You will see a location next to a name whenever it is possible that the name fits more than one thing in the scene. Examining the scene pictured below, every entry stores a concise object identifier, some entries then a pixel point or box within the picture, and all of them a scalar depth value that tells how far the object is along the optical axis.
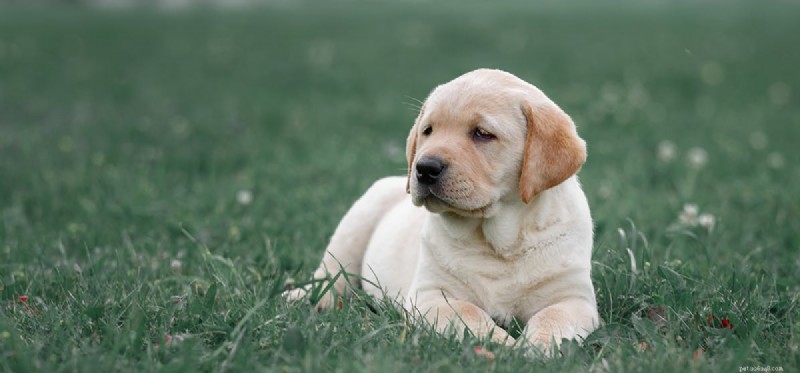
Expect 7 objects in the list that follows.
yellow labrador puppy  3.23
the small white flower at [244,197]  5.36
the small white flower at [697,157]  6.37
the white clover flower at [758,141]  7.48
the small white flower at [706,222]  4.68
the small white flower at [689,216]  4.83
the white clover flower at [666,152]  6.62
